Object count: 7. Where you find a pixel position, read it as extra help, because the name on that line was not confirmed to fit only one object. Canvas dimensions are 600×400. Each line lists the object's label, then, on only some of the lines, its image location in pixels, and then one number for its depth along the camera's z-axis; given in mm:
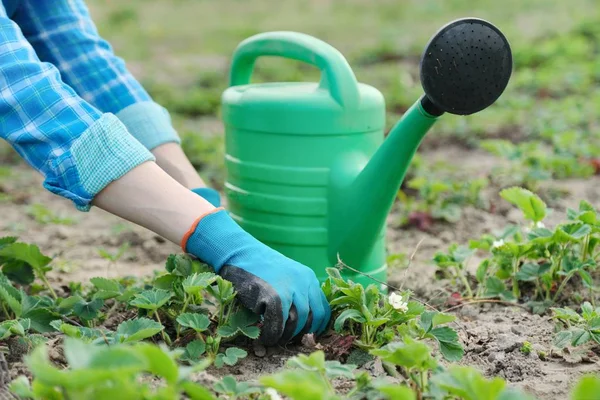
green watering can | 2859
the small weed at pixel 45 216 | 3356
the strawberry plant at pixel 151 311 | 2658
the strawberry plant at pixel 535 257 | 2846
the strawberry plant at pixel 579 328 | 2693
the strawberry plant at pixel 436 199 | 3372
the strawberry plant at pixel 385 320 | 2658
